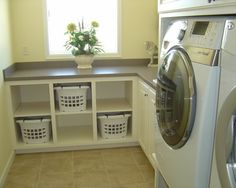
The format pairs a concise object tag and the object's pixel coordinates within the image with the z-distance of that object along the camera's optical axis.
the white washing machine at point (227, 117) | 1.03
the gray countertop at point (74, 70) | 2.92
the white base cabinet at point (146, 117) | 2.51
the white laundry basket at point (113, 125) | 3.17
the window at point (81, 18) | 3.41
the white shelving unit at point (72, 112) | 3.03
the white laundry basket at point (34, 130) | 3.07
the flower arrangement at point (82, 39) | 3.21
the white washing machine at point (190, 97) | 1.20
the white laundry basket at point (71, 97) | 3.04
